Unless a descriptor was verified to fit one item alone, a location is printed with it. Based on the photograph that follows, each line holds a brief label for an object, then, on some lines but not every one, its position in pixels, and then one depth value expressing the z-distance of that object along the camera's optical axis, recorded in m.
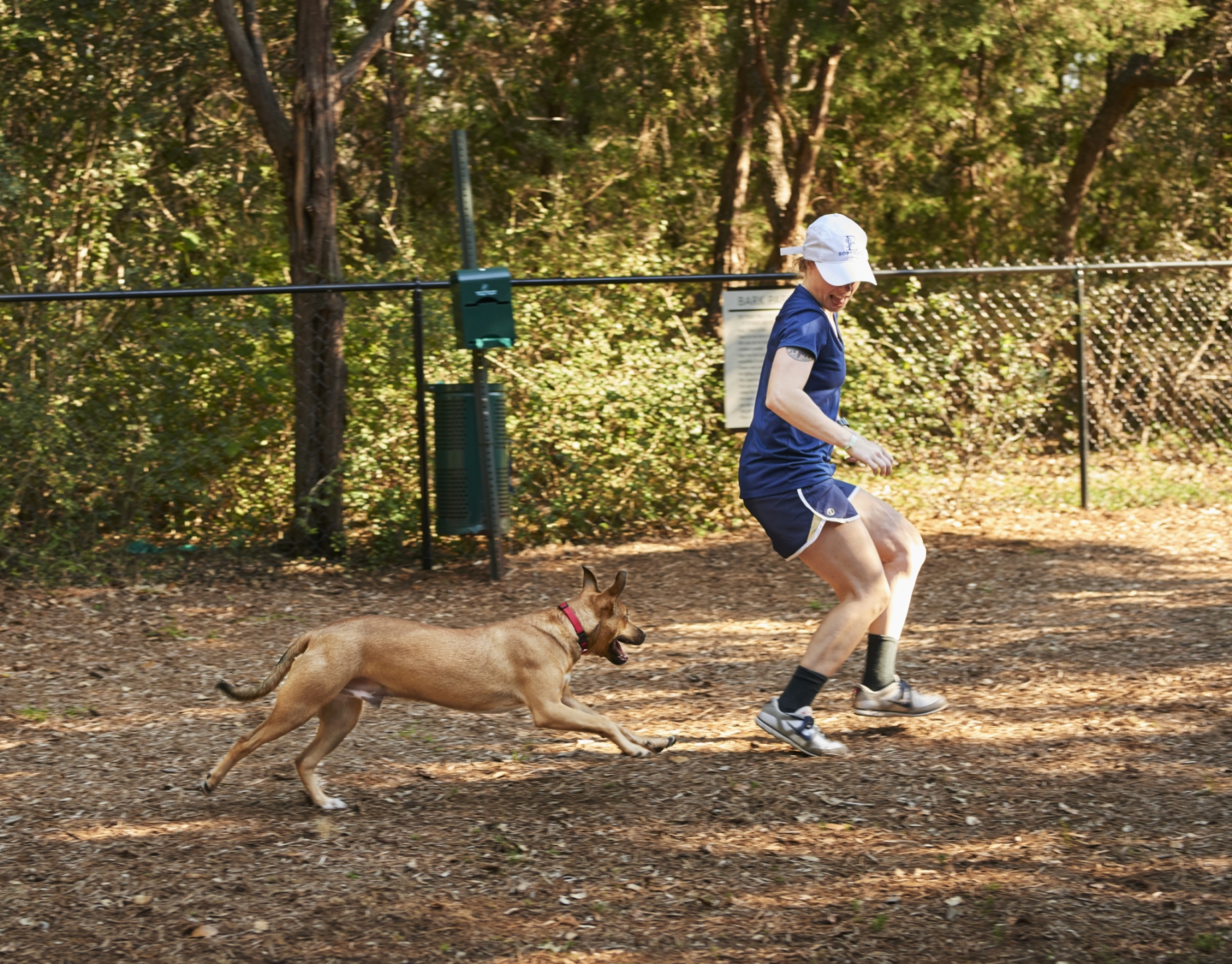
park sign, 18.14
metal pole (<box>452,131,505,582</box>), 15.80
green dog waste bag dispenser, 15.64
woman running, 8.70
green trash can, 16.58
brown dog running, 8.48
